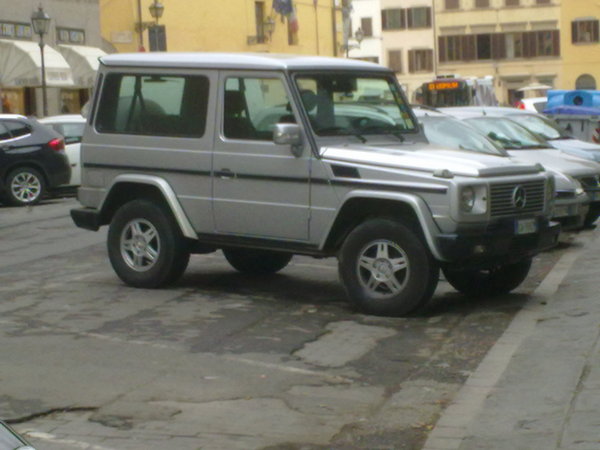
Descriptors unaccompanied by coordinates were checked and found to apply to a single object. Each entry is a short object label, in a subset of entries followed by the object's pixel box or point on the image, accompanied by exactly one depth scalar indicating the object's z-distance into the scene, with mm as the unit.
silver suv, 11062
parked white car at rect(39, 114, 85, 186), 27875
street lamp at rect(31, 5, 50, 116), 37312
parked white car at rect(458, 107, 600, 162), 21219
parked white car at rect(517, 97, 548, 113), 48094
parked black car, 25703
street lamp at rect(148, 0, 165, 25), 47156
